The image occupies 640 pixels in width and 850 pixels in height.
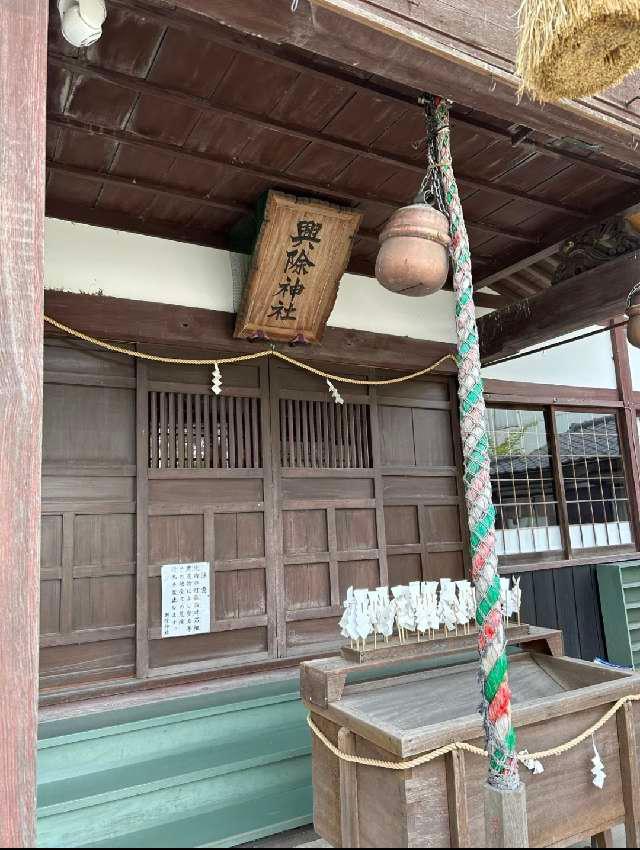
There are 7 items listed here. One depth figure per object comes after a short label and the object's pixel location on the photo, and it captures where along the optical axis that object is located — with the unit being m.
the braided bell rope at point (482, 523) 1.75
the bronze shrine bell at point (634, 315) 4.36
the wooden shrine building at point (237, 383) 2.24
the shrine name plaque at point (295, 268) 4.42
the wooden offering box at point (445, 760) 2.46
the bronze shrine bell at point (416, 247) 2.44
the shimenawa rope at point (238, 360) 4.29
